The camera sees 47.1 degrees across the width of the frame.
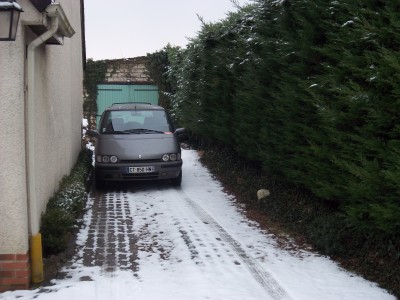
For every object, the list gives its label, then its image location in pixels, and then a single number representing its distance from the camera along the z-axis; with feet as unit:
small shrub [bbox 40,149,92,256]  17.80
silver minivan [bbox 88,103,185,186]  30.63
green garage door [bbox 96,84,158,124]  63.82
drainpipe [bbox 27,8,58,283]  15.03
